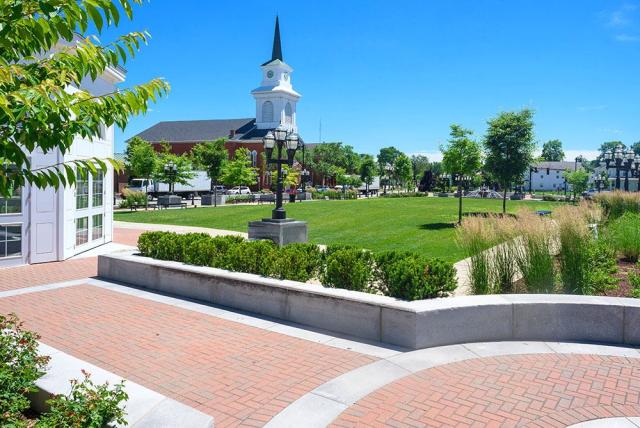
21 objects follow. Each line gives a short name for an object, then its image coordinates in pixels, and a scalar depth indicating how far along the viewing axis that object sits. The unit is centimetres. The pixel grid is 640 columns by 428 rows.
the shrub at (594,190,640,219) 1759
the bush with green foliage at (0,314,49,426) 354
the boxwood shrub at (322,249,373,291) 773
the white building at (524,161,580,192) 13075
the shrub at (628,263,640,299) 767
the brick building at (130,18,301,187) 8019
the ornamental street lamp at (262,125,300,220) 1416
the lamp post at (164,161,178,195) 3753
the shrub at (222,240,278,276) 854
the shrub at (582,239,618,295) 776
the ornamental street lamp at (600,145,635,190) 3018
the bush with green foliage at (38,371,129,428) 326
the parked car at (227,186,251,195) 5686
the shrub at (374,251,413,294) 768
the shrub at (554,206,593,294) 757
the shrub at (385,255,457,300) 685
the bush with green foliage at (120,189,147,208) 3359
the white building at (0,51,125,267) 1225
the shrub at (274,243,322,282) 831
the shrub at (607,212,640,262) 1119
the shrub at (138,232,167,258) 1064
